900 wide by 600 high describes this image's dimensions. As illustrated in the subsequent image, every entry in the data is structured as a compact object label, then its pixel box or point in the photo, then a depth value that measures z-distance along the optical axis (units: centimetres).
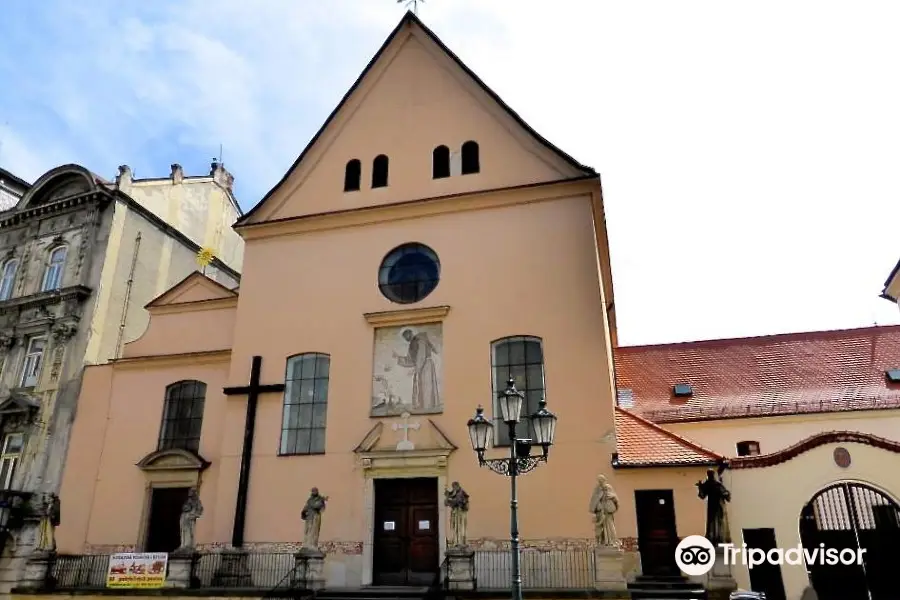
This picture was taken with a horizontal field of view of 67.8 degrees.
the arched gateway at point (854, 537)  1341
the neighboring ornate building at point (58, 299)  1827
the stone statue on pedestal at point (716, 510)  1180
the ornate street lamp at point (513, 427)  909
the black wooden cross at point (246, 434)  1436
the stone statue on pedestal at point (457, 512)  1205
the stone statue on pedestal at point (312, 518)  1288
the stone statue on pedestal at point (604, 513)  1138
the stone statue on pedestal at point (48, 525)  1450
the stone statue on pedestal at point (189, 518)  1334
